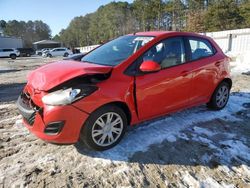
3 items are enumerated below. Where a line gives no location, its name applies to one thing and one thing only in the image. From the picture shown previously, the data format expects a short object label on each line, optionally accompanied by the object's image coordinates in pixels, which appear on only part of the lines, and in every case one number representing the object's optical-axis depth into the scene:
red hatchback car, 2.37
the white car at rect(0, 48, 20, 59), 28.31
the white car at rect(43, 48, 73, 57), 29.94
